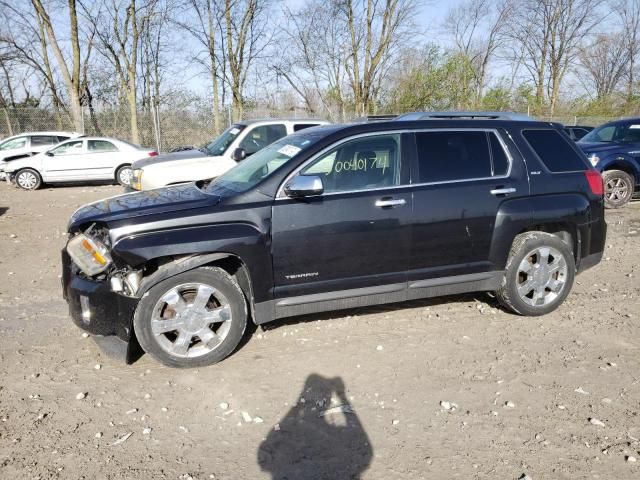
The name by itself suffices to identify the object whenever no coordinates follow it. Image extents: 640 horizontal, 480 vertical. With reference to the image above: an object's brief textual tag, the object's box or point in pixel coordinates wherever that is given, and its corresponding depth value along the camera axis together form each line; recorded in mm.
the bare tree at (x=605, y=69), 41312
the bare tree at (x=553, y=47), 35906
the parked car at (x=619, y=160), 9781
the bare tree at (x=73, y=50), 19428
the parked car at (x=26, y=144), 14820
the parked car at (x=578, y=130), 15793
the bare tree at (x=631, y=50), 40206
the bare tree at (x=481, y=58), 33312
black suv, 3578
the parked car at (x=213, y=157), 7926
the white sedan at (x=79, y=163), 13539
